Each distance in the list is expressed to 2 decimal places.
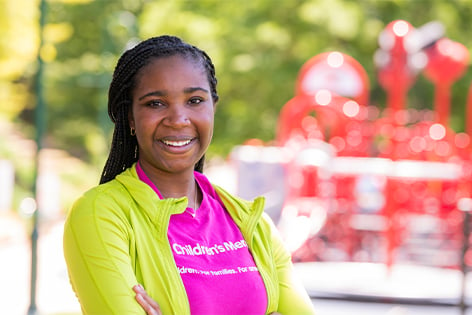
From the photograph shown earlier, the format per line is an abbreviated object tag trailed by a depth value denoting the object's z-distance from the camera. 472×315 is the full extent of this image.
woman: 1.85
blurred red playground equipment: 7.95
